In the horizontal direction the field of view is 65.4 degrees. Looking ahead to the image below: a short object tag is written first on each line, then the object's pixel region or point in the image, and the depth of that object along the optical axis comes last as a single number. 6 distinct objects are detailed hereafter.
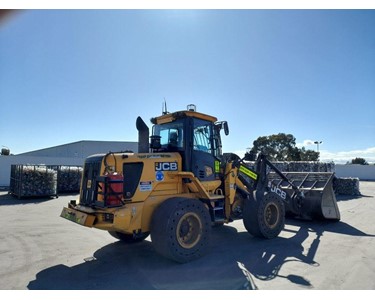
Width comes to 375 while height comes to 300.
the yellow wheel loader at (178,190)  5.28
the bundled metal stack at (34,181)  16.86
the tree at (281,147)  49.34
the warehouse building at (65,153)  27.98
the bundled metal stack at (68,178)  20.08
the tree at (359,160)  79.19
